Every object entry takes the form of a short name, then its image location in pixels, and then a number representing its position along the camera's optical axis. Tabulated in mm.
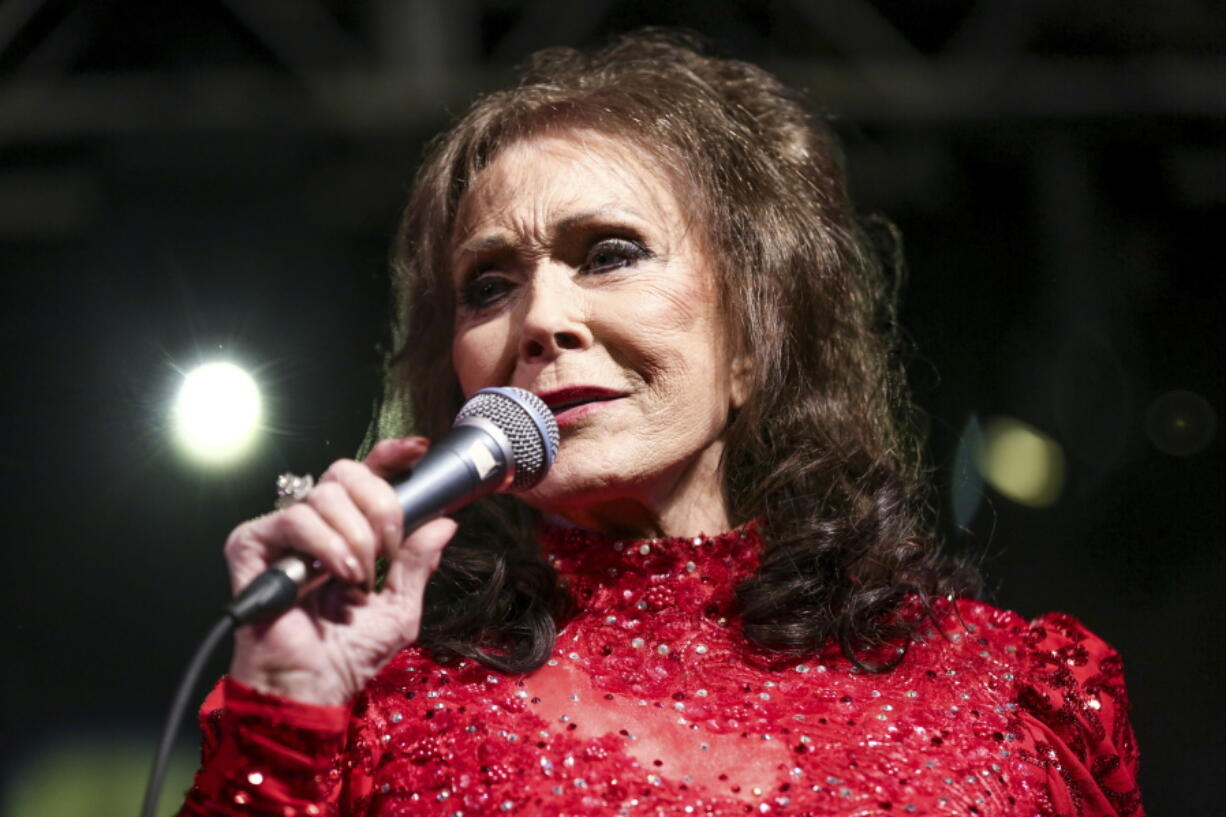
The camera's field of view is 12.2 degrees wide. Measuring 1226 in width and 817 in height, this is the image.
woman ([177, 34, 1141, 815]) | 2470
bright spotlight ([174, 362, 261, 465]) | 2760
